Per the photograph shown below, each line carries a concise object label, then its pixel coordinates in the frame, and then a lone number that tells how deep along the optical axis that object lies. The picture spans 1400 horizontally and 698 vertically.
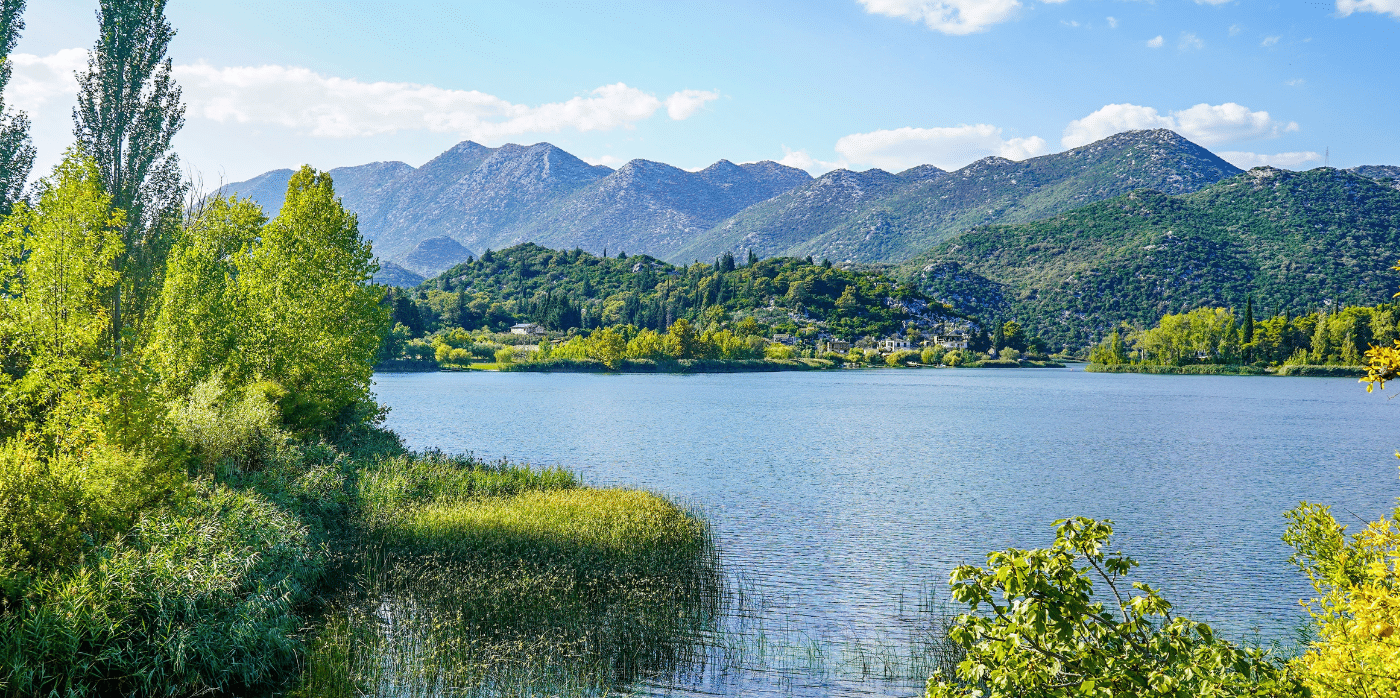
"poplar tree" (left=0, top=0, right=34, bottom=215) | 33.09
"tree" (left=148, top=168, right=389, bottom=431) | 25.95
